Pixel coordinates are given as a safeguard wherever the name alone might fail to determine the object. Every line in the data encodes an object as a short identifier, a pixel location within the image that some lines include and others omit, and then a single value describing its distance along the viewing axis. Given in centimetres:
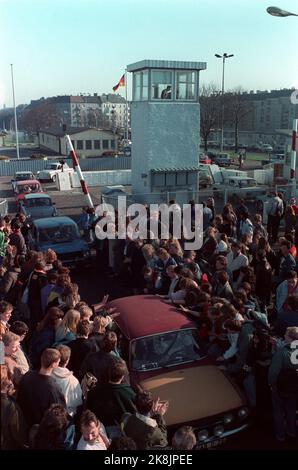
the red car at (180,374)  584
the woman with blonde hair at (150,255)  1015
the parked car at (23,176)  3391
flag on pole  3691
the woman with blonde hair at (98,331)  627
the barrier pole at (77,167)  1812
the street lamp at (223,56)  5355
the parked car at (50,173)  3891
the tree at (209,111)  6475
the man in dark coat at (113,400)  501
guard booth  2120
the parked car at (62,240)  1370
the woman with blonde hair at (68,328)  654
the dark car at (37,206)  1915
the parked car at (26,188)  2688
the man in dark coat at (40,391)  494
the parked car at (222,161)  5197
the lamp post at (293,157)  2075
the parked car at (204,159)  4475
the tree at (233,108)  7655
